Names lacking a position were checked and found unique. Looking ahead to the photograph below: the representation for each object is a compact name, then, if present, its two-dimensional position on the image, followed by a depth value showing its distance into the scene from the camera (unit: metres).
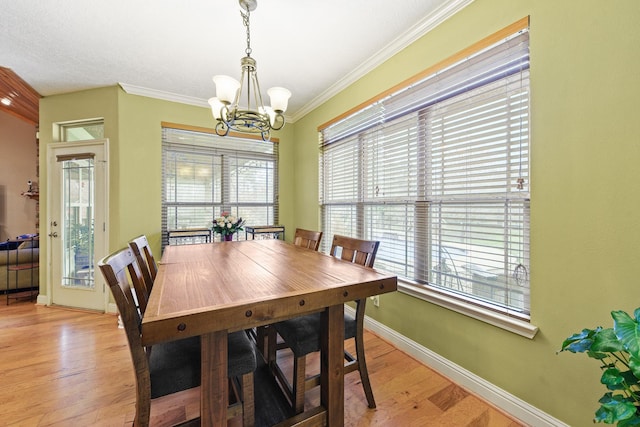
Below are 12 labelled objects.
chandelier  1.74
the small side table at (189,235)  3.24
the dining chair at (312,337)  1.37
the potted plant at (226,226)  2.89
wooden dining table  0.93
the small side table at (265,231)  3.76
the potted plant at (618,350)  0.78
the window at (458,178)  1.55
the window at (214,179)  3.44
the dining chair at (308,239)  2.36
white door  3.21
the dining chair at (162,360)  1.02
